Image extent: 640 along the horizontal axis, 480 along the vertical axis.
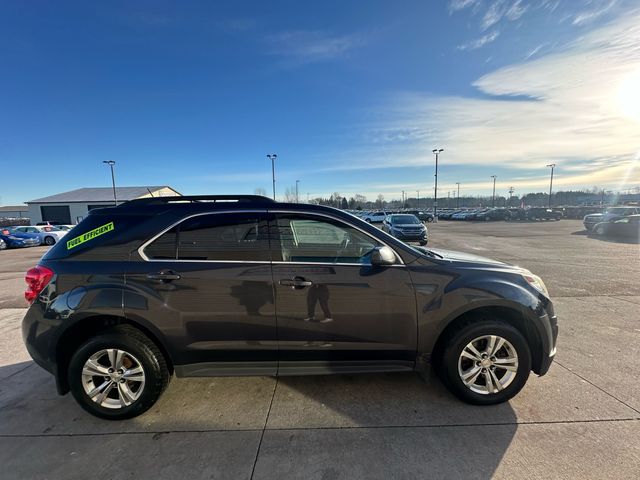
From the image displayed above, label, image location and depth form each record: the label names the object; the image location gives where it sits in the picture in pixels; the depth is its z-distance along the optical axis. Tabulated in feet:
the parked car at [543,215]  146.92
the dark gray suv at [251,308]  8.70
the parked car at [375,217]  125.91
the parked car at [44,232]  69.68
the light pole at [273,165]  130.62
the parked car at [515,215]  147.23
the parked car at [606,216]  69.10
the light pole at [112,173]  149.28
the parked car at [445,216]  184.90
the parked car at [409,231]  49.93
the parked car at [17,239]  64.90
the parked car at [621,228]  56.39
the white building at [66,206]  157.89
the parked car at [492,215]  152.76
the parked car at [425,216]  140.66
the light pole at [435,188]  146.60
